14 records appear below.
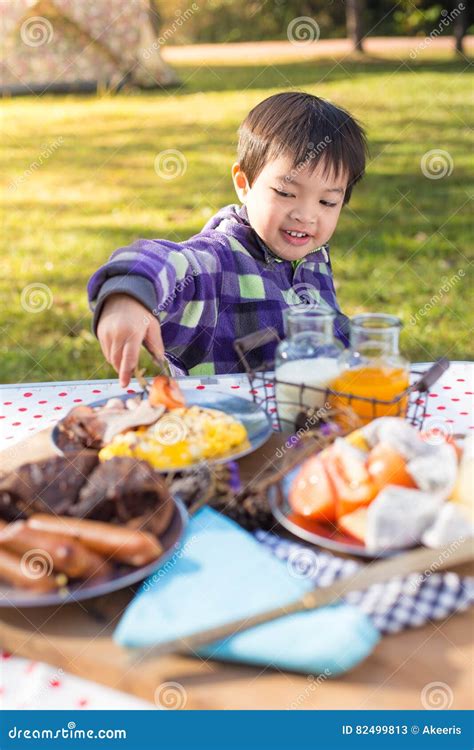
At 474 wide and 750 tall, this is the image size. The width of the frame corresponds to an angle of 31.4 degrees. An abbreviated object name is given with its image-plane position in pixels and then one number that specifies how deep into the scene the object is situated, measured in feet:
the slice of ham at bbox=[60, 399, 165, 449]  3.82
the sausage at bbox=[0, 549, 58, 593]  2.75
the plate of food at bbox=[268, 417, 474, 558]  2.90
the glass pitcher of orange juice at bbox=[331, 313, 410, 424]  3.95
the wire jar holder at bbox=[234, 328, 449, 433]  3.89
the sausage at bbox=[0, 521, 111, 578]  2.72
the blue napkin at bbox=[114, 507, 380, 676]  2.53
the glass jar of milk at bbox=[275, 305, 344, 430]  4.08
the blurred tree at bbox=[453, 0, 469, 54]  38.93
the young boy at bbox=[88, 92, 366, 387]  5.37
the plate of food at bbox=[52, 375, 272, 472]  3.63
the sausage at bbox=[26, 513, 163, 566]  2.79
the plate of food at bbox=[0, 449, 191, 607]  2.74
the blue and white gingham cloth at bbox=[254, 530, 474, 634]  2.70
